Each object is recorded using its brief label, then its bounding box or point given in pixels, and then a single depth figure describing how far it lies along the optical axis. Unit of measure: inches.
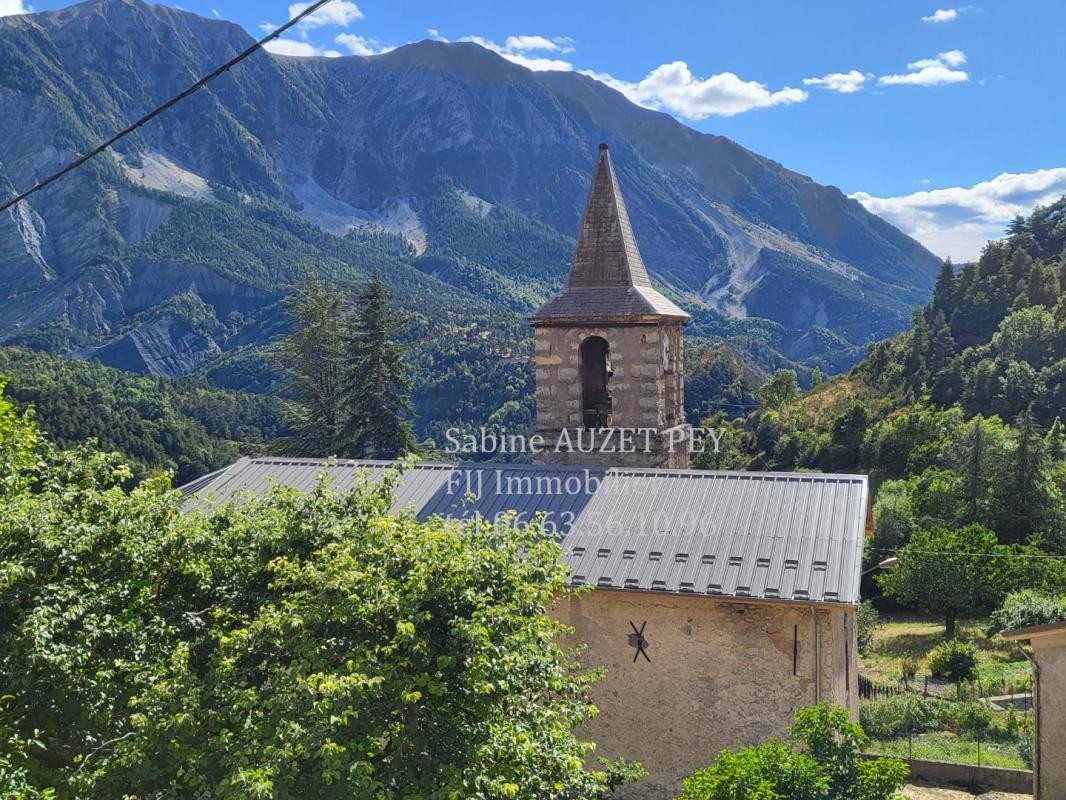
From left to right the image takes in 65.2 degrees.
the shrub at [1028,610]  943.7
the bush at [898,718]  696.4
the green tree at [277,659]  248.5
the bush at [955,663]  911.7
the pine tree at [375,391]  1258.0
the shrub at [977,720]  687.1
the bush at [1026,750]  582.7
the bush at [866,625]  1109.1
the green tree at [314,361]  1428.4
